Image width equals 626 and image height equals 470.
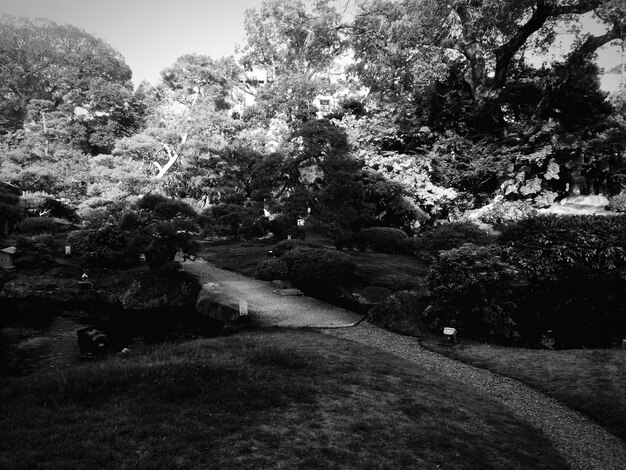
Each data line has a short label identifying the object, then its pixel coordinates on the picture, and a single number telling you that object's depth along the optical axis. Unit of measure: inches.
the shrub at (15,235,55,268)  625.3
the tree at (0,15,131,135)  1425.9
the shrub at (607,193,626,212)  727.0
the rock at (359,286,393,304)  488.4
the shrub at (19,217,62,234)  826.8
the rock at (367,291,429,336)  399.5
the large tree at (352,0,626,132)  644.1
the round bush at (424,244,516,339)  381.1
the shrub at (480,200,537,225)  768.9
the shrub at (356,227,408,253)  765.9
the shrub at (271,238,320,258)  668.7
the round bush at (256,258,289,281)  562.8
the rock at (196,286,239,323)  442.9
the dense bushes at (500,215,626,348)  452.8
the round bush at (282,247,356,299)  511.5
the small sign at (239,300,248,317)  423.5
